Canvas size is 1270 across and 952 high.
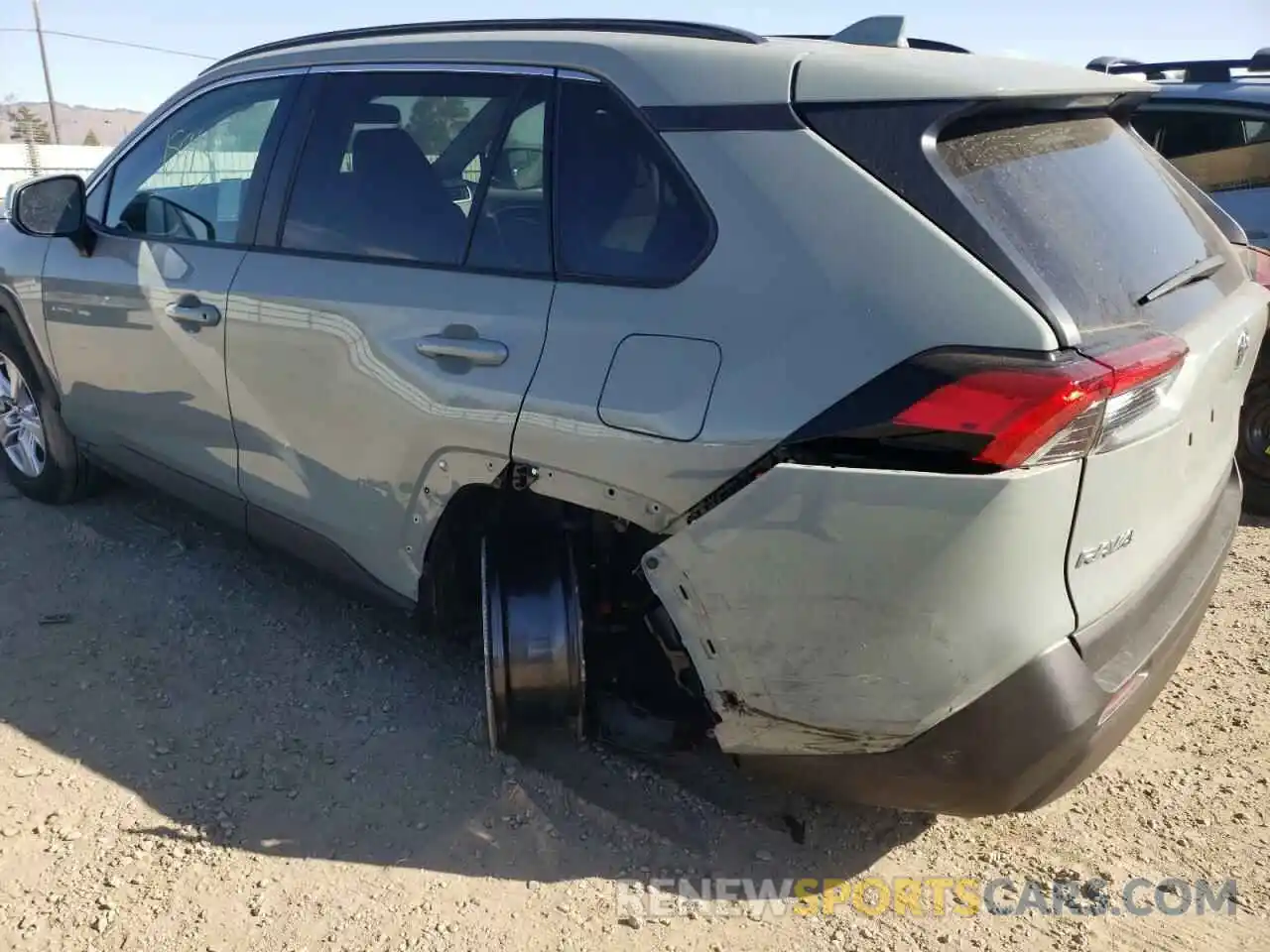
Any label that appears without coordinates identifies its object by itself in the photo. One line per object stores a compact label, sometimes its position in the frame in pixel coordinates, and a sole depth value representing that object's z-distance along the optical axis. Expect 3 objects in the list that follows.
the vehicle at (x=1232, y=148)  4.65
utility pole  37.03
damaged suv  1.93
